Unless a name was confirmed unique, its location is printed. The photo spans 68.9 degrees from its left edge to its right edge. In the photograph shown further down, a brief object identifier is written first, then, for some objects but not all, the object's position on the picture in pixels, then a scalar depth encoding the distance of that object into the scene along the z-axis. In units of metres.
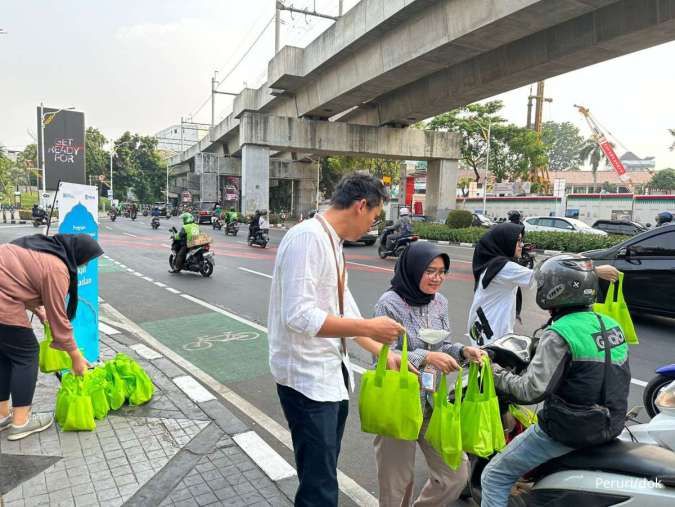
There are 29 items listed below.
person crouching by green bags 3.24
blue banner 4.39
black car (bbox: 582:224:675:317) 7.16
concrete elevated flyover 12.82
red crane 39.12
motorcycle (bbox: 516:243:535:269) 11.34
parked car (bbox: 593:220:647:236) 19.28
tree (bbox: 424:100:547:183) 38.81
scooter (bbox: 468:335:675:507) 1.89
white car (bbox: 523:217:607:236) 20.72
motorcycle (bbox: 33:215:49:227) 27.79
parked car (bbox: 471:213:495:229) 26.92
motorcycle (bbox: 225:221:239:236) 26.27
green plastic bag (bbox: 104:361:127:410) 4.01
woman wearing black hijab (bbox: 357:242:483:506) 2.43
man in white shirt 1.96
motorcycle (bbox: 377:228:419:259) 15.35
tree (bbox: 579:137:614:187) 65.56
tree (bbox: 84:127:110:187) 64.44
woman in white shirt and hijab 3.62
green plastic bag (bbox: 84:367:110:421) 3.84
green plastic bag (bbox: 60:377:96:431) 3.60
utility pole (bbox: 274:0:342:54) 20.14
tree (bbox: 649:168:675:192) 57.22
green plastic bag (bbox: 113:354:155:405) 4.12
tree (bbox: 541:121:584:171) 97.12
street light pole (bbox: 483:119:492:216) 36.27
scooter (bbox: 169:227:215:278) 11.79
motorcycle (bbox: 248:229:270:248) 19.28
